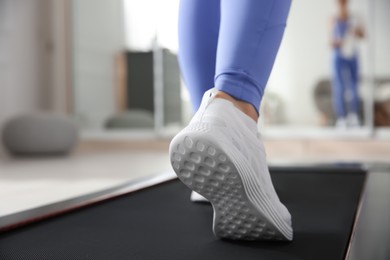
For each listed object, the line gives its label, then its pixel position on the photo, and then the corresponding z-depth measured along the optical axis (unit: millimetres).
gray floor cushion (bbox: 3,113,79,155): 3701
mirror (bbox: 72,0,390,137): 4602
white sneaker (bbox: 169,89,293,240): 714
